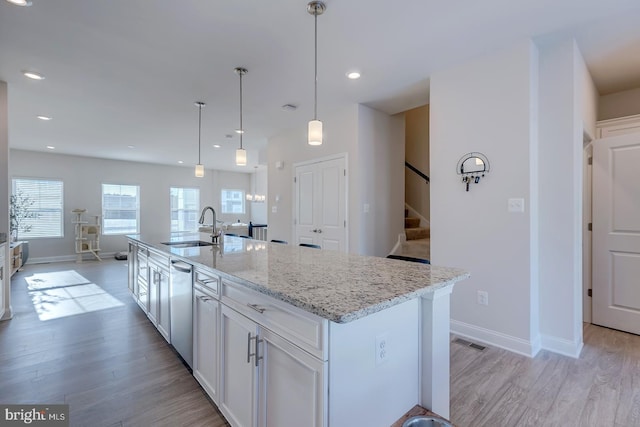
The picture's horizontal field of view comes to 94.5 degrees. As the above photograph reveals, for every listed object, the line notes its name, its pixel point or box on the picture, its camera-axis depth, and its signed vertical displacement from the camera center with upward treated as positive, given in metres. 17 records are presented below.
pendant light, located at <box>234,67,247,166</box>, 3.25 +0.64
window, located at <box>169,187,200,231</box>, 9.02 +0.18
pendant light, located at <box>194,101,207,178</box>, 3.88 +1.45
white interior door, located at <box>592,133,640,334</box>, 2.88 -0.17
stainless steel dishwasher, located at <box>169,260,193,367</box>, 2.05 -0.70
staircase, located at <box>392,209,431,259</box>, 4.25 -0.42
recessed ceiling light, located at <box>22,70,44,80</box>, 3.00 +1.43
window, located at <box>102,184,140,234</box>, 7.91 +0.14
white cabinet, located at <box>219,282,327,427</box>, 1.06 -0.68
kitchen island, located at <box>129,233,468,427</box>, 1.03 -0.52
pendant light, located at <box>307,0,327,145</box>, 2.02 +1.42
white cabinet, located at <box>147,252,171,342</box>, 2.50 -0.74
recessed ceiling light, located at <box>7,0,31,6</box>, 1.96 +1.41
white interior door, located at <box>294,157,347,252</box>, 4.18 +0.16
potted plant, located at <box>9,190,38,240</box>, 6.45 +0.04
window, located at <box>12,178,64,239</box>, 6.77 +0.15
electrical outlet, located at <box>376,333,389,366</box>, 1.15 -0.53
